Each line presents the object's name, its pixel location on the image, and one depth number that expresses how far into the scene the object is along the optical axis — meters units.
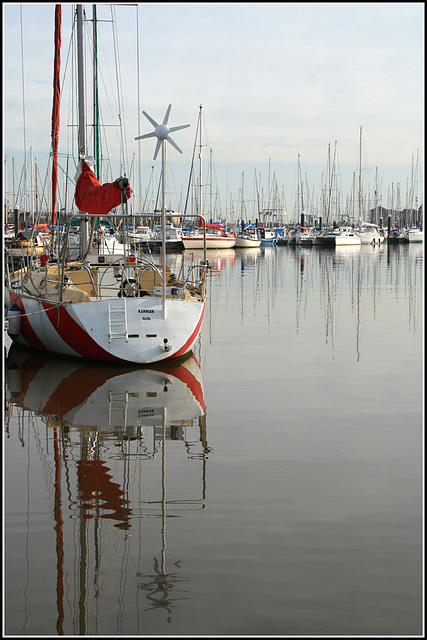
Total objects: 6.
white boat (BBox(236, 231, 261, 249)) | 90.62
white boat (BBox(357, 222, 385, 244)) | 99.25
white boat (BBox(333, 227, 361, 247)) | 91.50
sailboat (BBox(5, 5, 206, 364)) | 13.49
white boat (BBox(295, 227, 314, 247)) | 96.88
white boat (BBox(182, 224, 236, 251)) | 79.44
